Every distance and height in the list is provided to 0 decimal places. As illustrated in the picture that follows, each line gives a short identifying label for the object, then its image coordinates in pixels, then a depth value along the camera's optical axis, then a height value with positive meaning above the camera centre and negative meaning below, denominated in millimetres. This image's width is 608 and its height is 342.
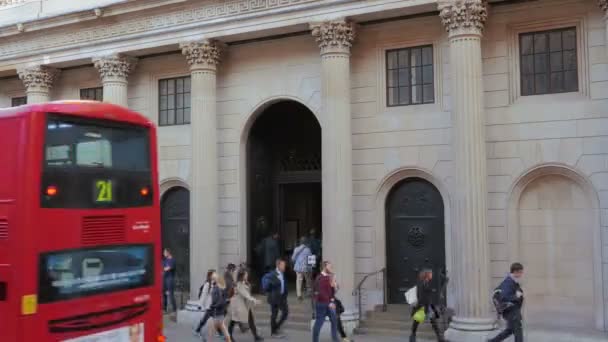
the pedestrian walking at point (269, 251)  18453 -1058
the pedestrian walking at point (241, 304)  14336 -1969
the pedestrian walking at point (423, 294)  13391 -1666
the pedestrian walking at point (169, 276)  18328 -1721
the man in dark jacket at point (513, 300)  11148 -1506
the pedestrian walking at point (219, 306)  13484 -1888
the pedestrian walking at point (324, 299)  13391 -1749
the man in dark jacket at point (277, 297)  14926 -1906
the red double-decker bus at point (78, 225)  8219 -131
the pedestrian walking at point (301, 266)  17656 -1435
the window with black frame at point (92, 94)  21312 +3941
